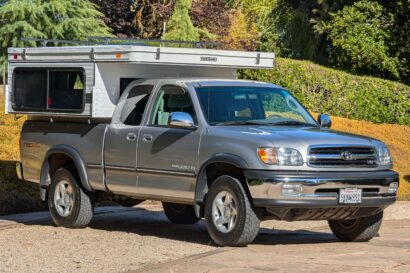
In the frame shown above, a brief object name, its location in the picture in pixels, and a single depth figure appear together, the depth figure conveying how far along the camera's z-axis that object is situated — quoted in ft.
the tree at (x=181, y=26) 123.65
